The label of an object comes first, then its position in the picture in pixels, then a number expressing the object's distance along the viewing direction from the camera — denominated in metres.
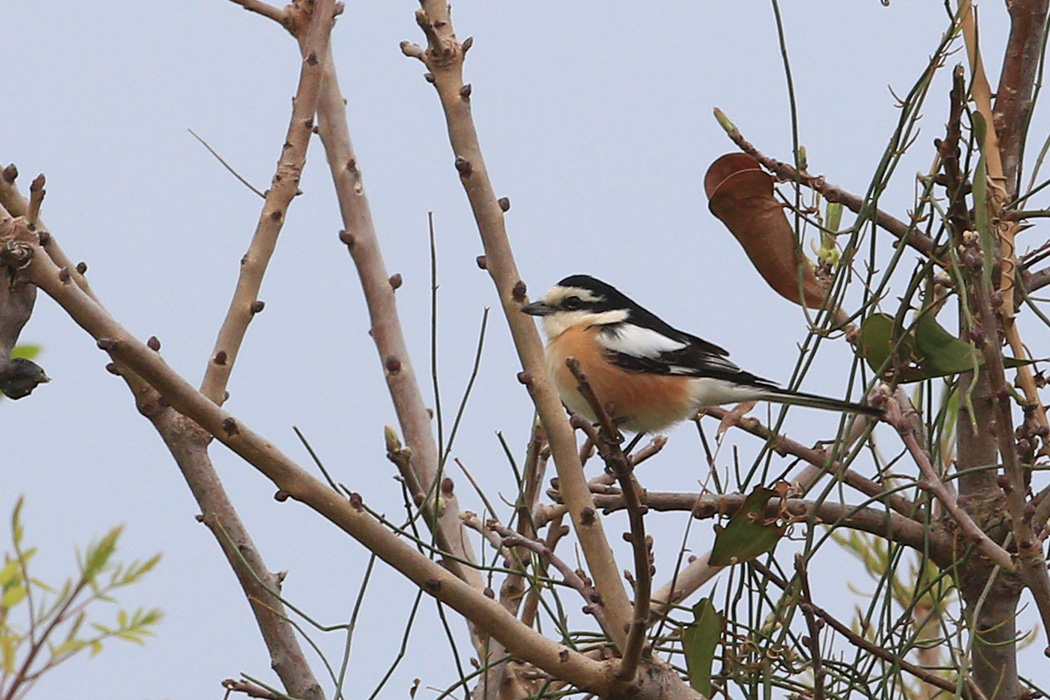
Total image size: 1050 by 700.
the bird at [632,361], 5.93
